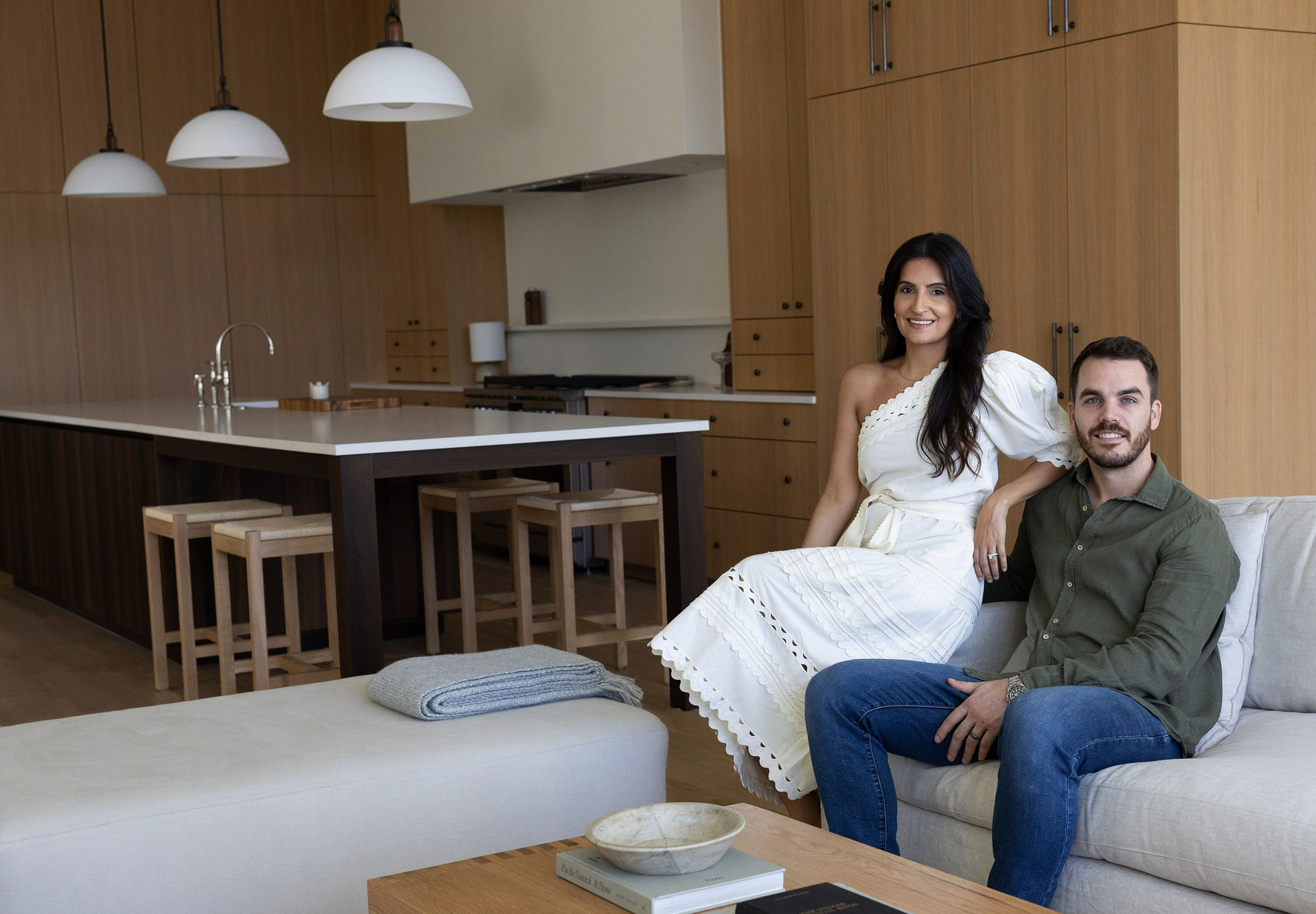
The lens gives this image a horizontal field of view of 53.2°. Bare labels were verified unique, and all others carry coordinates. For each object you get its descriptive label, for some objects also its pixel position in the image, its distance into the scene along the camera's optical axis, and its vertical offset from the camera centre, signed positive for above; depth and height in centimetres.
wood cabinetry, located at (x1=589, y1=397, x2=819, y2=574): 513 -52
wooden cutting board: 509 -18
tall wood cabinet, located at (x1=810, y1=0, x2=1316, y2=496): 362 +38
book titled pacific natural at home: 143 -60
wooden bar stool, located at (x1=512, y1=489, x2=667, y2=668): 397 -56
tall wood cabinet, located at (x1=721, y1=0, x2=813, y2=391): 525 +73
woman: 240 -40
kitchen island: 333 -31
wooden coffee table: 147 -63
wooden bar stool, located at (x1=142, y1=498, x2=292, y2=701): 407 -59
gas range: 625 -19
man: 190 -55
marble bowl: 147 -56
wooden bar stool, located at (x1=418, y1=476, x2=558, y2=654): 432 -60
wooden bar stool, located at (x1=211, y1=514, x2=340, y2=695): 364 -66
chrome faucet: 559 -7
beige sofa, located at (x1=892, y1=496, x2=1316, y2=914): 173 -67
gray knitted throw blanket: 233 -60
